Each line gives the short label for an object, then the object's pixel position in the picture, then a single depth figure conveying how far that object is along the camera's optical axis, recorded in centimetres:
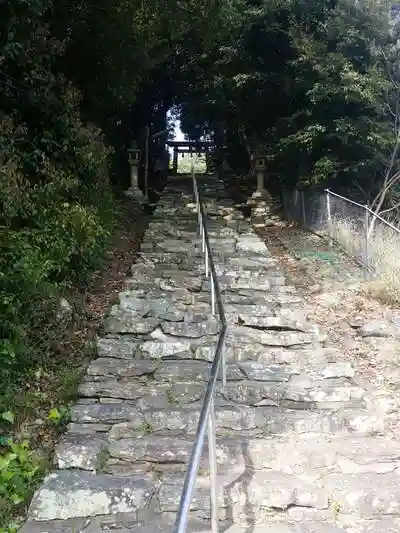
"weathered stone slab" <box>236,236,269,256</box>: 852
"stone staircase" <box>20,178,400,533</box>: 309
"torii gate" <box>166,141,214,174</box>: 1853
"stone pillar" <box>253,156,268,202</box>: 1159
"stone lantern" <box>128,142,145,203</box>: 1202
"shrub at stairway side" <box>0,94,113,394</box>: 421
